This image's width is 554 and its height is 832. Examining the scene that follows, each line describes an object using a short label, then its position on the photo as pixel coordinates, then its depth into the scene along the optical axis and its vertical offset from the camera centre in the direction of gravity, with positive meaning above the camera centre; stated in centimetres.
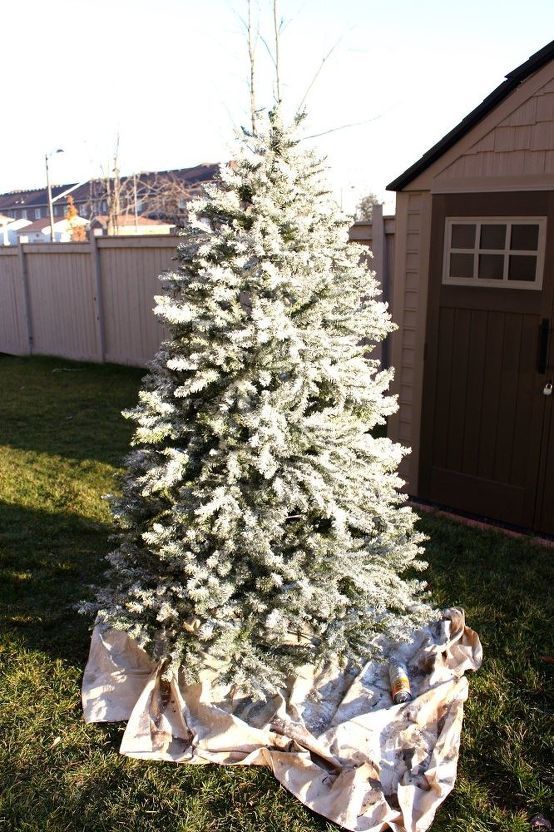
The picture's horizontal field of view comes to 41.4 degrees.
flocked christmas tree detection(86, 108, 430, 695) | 316 -100
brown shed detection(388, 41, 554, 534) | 504 -62
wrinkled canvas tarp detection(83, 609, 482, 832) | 288 -214
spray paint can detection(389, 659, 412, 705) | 334 -208
